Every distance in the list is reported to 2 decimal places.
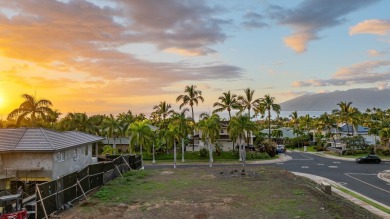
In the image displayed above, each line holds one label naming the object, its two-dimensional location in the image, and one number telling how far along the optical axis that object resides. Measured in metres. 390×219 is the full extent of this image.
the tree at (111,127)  78.38
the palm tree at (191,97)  77.75
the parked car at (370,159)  63.09
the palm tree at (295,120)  150.00
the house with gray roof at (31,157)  30.31
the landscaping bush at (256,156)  71.15
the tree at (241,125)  62.69
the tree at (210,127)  61.97
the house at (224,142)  81.81
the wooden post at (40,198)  21.64
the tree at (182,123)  64.81
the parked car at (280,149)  88.45
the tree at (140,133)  65.06
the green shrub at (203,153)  72.56
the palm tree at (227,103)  75.19
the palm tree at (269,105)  92.50
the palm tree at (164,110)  89.00
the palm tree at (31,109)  55.84
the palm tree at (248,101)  78.50
